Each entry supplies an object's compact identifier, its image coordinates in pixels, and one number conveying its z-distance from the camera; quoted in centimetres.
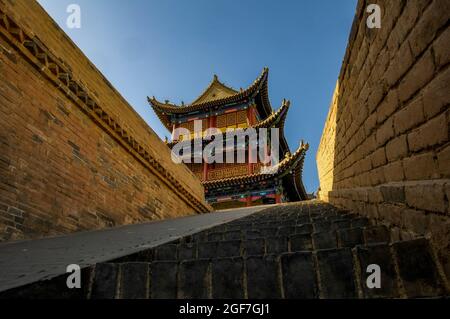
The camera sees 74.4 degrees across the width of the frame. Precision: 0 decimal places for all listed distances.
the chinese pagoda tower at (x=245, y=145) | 1542
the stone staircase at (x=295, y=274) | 115
